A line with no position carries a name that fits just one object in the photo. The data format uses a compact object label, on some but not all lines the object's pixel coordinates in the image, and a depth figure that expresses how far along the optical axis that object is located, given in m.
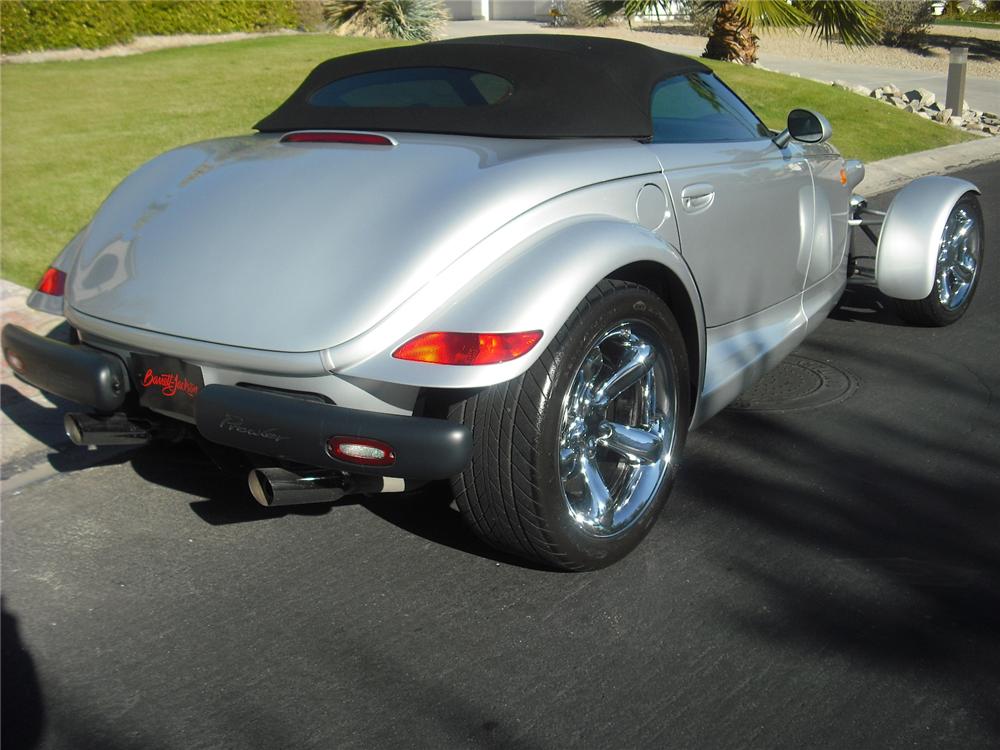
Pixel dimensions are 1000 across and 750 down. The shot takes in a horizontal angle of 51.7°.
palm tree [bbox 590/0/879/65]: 14.09
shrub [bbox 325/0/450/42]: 18.66
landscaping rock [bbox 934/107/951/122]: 15.79
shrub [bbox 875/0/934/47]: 27.93
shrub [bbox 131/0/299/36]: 16.62
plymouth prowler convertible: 2.82
